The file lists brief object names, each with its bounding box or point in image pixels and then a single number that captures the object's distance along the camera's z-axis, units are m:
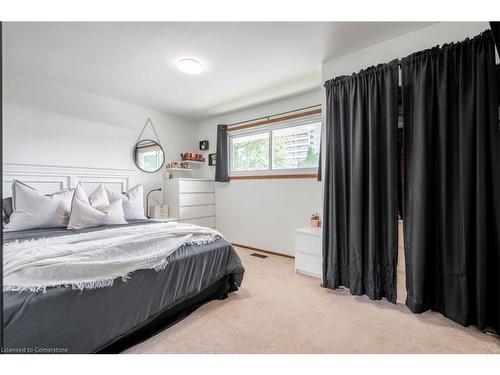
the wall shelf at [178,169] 4.20
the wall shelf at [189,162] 4.38
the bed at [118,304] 1.13
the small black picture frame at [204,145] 4.58
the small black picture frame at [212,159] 4.46
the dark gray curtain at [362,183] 2.06
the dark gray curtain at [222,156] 4.20
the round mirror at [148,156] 3.83
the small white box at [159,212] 3.78
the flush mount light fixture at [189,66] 2.45
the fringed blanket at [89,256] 1.26
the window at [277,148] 3.38
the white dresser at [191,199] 3.89
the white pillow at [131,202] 2.95
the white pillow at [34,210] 2.26
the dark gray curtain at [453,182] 1.65
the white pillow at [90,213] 2.41
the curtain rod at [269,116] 3.30
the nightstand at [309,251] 2.64
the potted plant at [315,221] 2.95
